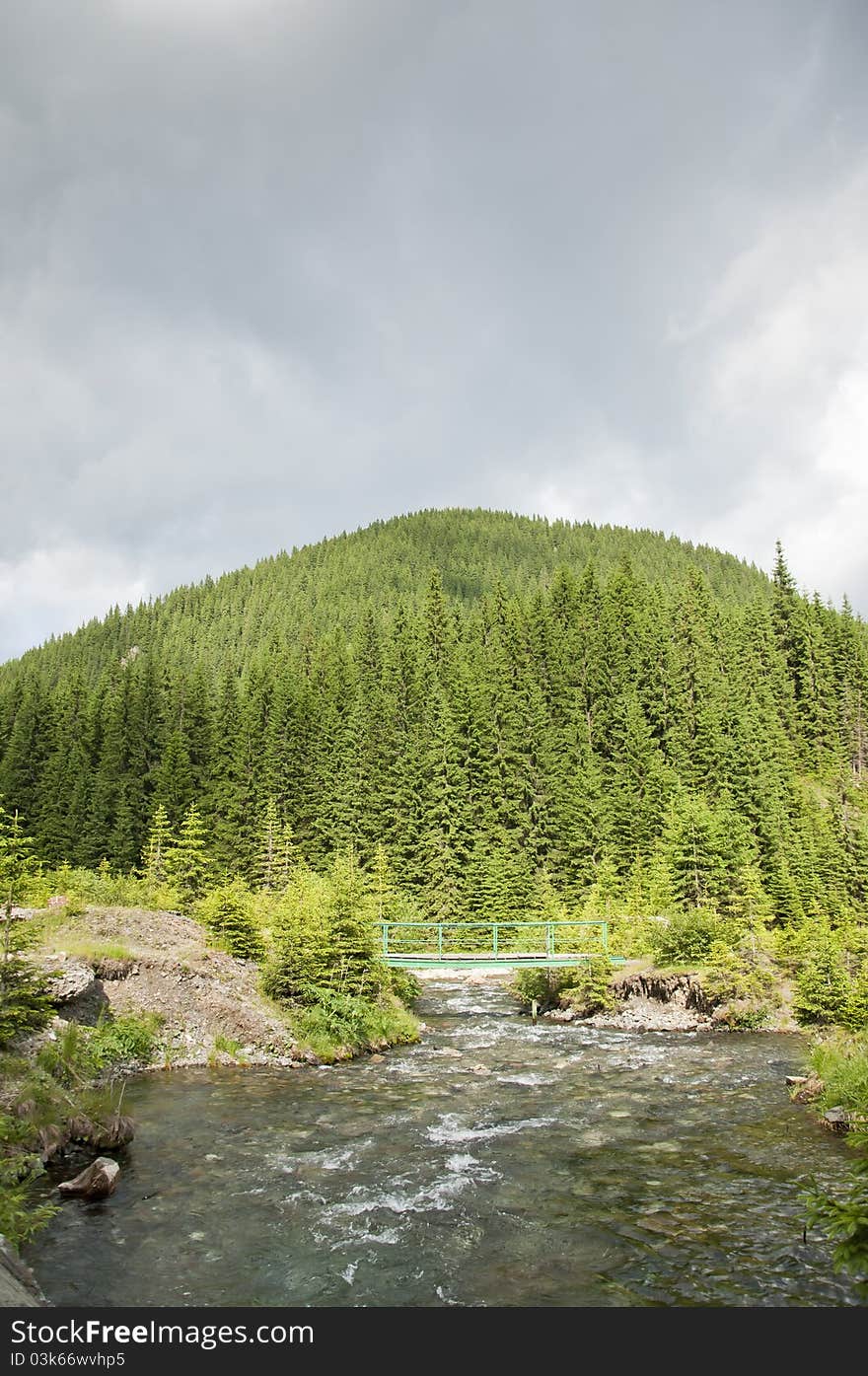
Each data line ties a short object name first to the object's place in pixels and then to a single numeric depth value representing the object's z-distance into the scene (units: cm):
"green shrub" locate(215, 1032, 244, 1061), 2362
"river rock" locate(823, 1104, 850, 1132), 1658
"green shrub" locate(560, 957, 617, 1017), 3416
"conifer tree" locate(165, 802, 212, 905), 4119
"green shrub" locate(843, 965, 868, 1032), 2436
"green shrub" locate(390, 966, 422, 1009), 3388
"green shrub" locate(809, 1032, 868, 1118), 1717
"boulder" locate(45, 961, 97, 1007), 2061
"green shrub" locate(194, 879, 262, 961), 2933
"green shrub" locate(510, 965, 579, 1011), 3691
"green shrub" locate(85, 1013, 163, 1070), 2080
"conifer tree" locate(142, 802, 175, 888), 4431
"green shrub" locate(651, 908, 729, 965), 3481
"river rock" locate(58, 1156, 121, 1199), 1294
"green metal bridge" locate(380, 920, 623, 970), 3422
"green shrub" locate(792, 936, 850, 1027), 2597
